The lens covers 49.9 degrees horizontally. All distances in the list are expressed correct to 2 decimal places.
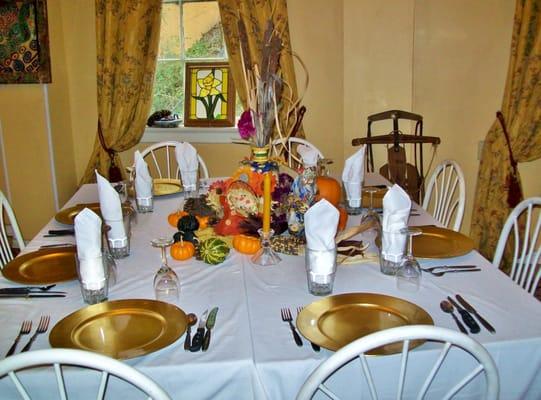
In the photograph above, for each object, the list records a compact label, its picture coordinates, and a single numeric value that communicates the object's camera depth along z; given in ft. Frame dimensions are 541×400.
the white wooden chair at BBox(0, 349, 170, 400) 3.29
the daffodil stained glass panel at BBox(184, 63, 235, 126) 12.65
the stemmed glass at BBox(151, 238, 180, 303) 5.10
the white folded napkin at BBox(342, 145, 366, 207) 7.68
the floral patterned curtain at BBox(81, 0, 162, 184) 11.64
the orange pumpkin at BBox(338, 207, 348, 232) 6.68
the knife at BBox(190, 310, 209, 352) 4.30
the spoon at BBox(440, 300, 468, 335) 4.70
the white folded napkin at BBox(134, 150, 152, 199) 7.77
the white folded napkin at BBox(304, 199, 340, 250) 5.10
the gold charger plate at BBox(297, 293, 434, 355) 4.42
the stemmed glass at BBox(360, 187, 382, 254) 6.15
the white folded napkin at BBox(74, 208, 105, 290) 5.13
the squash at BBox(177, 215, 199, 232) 6.39
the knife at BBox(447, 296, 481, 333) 4.48
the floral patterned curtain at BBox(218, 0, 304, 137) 11.39
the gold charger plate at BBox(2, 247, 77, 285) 5.64
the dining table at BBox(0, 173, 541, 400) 4.11
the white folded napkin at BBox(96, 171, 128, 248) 6.26
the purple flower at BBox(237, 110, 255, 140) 6.51
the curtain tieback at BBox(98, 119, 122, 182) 12.12
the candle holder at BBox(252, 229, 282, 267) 5.97
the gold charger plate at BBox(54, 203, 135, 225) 7.36
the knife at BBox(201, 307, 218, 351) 4.34
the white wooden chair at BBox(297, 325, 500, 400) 3.43
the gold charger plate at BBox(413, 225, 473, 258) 6.09
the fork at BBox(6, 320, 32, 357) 4.35
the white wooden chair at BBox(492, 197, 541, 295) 6.18
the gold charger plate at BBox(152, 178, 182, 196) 8.66
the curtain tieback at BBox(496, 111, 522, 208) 10.90
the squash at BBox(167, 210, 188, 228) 7.28
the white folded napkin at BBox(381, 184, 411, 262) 5.67
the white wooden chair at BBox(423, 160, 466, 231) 7.87
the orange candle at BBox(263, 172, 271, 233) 5.96
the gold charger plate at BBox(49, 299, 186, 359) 4.35
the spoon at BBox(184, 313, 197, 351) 4.34
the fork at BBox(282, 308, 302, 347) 4.38
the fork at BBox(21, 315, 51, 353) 4.40
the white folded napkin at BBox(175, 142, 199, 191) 8.45
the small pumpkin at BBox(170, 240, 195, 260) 6.14
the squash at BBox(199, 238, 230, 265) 5.97
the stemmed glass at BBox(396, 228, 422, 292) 5.28
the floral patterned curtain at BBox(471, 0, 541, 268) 10.62
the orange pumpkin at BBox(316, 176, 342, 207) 6.88
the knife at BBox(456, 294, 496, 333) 4.49
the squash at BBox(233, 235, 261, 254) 6.27
